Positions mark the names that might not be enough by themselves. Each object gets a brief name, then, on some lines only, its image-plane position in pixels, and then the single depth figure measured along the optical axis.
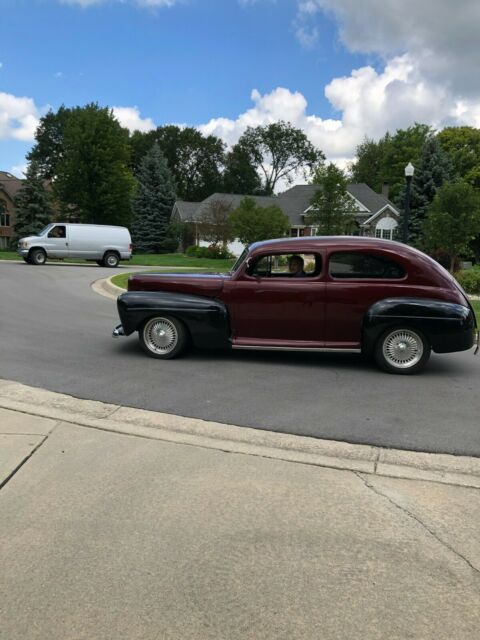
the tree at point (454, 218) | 22.58
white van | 26.42
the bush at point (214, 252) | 41.28
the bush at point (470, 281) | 19.52
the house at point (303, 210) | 51.44
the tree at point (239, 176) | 89.38
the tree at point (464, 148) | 58.25
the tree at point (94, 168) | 49.66
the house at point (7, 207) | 66.62
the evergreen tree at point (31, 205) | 49.12
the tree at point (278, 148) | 94.50
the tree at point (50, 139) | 89.12
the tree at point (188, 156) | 88.44
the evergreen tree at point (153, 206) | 54.59
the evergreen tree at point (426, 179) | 42.09
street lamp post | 19.59
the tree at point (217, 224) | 41.53
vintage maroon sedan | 6.76
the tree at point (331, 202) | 29.31
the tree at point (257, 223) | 33.19
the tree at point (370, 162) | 85.62
